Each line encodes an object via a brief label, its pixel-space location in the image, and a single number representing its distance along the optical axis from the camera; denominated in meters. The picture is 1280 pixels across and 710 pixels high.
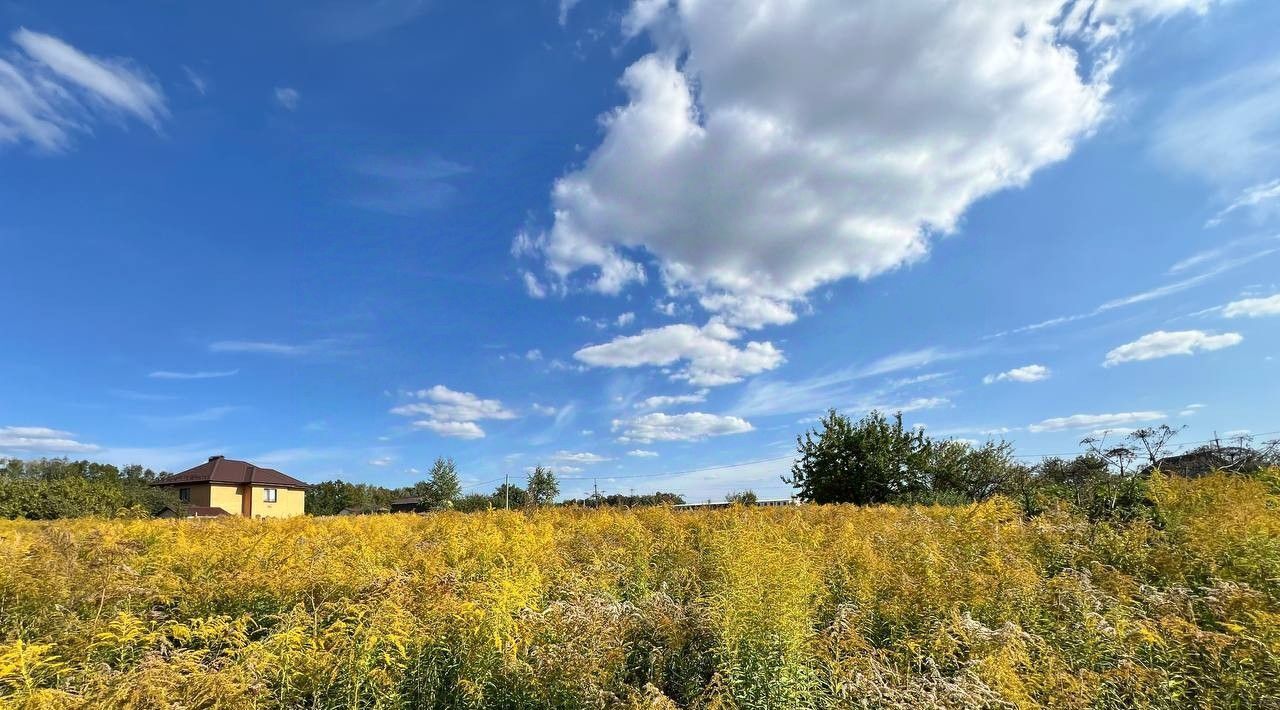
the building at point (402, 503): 61.48
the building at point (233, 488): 45.53
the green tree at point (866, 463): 22.06
